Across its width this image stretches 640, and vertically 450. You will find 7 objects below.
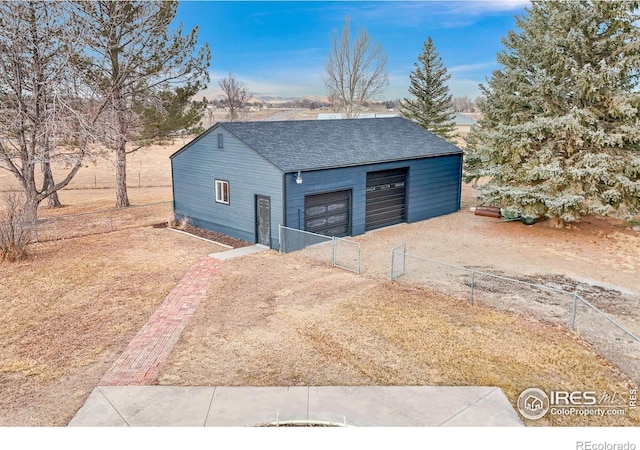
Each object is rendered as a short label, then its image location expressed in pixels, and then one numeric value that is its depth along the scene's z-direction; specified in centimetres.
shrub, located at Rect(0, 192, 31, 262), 1366
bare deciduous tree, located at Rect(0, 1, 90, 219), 1719
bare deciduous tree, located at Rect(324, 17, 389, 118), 4234
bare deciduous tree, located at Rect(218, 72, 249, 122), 5820
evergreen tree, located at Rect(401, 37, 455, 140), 3400
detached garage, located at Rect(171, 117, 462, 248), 1537
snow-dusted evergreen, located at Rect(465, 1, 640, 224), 1608
